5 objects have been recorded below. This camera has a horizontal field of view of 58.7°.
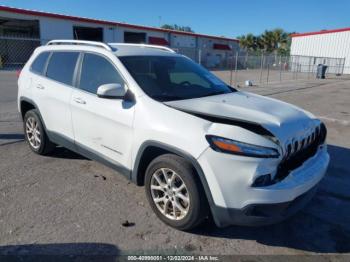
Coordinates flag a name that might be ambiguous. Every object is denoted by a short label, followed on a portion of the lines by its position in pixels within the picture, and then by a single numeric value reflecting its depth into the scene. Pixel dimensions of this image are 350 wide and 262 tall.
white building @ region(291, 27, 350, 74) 35.84
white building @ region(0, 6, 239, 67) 28.91
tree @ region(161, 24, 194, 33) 124.44
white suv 2.62
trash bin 27.21
